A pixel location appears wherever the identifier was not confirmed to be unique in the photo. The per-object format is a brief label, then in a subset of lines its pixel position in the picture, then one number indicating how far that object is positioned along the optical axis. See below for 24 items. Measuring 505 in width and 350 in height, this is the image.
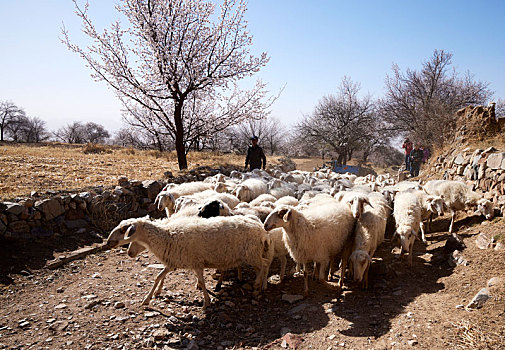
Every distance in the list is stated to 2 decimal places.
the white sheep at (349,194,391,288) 4.47
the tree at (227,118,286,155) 37.84
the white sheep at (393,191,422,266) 5.23
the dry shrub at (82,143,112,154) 16.29
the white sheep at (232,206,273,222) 5.63
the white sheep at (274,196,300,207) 6.46
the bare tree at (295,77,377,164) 23.72
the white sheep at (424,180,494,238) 6.42
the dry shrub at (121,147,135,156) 16.22
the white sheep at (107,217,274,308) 4.38
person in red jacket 13.97
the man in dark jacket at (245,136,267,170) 11.70
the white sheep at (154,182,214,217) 6.48
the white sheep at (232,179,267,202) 7.63
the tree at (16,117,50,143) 39.76
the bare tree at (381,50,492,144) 20.69
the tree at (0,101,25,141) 37.48
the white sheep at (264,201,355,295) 4.75
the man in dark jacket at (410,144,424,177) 12.56
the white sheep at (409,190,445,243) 6.39
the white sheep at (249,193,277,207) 6.67
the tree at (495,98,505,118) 25.90
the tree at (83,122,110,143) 46.88
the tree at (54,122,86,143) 44.97
